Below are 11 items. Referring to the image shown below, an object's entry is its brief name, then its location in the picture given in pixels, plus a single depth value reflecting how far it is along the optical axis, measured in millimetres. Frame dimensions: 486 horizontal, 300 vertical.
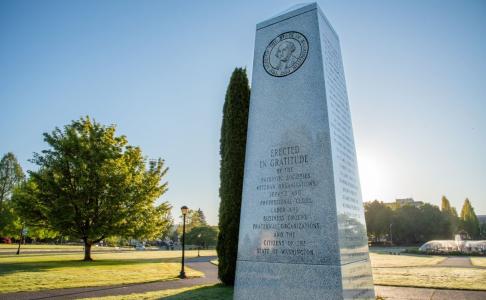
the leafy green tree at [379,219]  66750
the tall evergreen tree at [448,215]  66875
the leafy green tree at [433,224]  65312
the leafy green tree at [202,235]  68875
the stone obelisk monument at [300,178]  5211
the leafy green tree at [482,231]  89862
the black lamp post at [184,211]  18438
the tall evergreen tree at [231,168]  11898
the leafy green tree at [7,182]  46125
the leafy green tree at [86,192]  21359
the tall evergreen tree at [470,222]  83956
